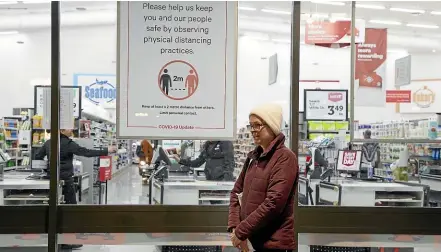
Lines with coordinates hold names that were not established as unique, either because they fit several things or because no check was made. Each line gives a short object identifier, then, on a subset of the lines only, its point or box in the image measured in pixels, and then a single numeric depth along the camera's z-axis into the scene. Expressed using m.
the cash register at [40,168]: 4.10
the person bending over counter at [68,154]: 3.64
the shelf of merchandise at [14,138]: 7.22
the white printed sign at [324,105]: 6.55
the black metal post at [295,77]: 3.43
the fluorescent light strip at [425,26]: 10.43
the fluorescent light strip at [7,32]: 11.49
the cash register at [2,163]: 4.95
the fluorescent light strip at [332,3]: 8.26
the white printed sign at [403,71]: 4.87
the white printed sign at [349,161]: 6.00
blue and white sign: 9.65
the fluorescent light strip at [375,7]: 7.56
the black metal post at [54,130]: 3.37
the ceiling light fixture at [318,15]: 9.18
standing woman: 2.38
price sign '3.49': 6.58
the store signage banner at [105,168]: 5.06
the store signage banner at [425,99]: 5.81
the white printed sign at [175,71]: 3.43
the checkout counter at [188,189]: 4.20
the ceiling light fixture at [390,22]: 10.11
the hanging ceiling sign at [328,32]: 8.58
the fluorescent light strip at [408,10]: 10.05
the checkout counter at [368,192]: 5.02
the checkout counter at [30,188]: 4.20
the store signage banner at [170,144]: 3.82
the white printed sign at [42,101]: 3.62
